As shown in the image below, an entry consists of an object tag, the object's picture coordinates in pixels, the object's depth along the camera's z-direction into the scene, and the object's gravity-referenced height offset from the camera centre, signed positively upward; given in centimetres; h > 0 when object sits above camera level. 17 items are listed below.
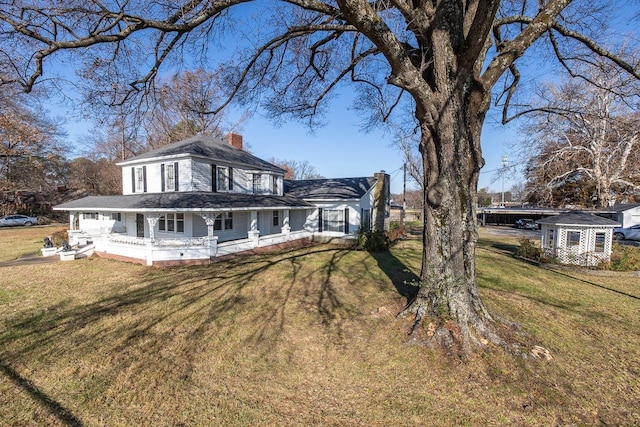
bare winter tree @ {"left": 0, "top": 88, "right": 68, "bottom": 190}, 2453 +514
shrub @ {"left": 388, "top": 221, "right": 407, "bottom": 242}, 1931 -234
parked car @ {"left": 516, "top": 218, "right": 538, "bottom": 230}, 3575 -274
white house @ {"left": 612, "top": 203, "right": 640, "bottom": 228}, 2633 -89
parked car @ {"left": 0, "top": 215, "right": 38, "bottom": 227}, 3180 -258
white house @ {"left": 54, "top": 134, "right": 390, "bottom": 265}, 1342 -29
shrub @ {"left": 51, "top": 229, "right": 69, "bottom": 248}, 1762 -259
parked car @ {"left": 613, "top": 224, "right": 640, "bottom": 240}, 2333 -246
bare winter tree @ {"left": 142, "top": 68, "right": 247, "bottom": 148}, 2902 +809
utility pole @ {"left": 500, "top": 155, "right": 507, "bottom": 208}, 1961 +285
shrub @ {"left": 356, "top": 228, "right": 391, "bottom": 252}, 1616 -234
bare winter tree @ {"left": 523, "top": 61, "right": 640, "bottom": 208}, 2102 +453
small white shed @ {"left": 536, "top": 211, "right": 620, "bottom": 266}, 1246 -161
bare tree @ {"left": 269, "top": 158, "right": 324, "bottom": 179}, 5909 +721
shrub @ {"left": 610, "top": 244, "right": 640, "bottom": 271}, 1159 -239
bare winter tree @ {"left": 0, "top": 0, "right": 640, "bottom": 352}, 475 +206
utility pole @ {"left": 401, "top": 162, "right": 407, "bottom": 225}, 2918 +303
